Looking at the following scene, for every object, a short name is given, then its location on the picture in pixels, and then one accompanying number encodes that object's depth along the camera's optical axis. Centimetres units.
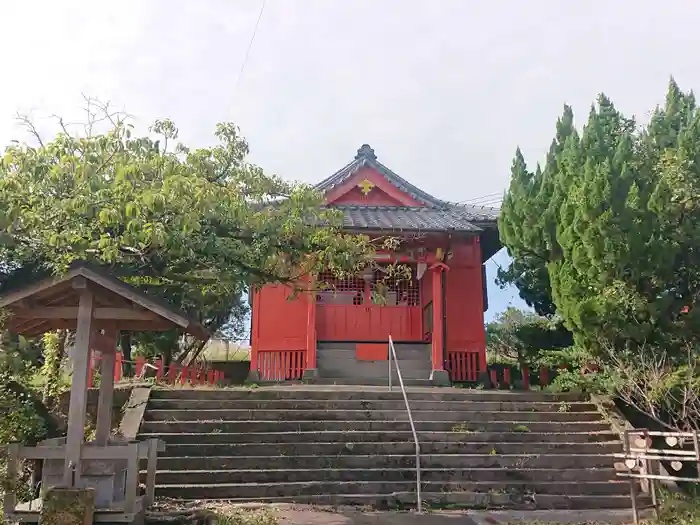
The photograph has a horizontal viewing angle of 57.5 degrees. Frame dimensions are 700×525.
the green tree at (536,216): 1299
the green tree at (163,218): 606
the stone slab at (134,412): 940
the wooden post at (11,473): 600
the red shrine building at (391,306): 1477
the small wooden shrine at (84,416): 617
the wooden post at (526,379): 1404
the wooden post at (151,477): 694
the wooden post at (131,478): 620
